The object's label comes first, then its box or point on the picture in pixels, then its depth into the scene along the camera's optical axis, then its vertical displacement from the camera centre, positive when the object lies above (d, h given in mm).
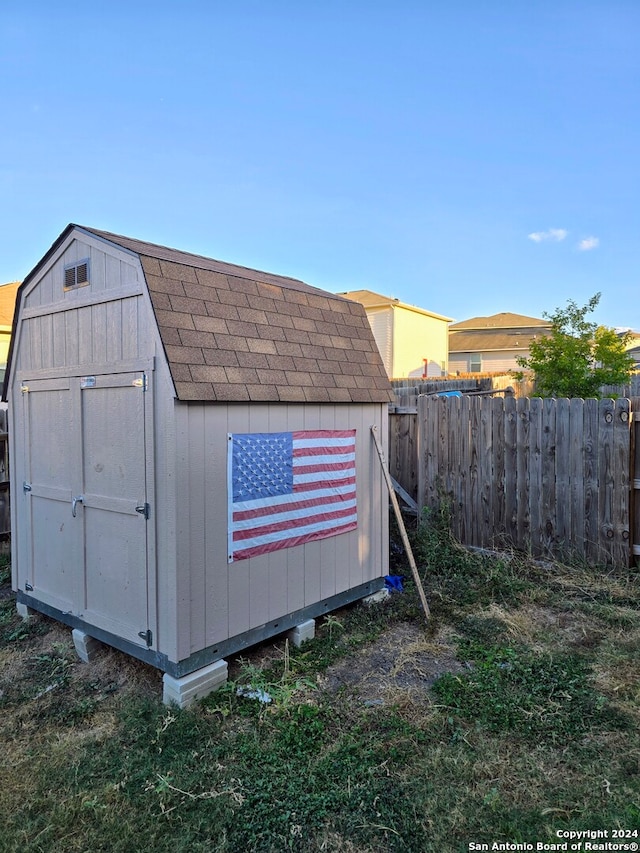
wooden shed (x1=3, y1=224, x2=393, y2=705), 3021 -313
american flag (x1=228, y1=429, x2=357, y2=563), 3318 -579
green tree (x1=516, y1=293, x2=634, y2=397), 7715 +766
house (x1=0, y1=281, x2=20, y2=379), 12586 +2475
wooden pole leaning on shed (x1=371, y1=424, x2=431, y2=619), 4078 -998
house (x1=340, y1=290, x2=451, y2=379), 20459 +3044
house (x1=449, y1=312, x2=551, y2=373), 25578 +3304
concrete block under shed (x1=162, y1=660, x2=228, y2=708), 2934 -1616
